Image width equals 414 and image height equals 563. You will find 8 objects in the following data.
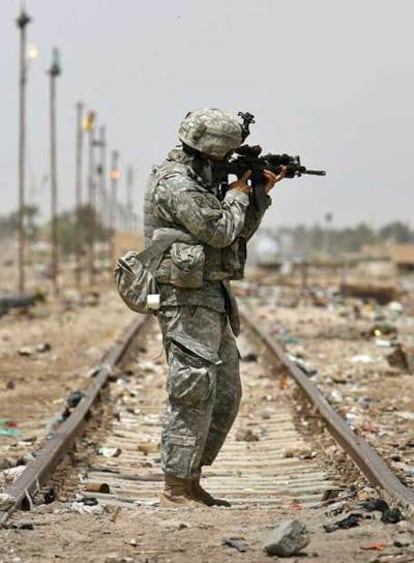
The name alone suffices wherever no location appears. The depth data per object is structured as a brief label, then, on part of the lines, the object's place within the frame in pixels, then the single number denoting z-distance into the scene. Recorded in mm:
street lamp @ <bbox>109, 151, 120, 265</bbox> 155750
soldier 12375
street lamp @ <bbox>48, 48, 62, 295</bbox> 83500
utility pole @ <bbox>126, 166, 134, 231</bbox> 194375
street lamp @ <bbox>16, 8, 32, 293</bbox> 71625
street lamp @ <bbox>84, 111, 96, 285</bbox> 105425
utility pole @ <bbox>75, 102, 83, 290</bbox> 102625
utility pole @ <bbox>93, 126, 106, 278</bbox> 129825
